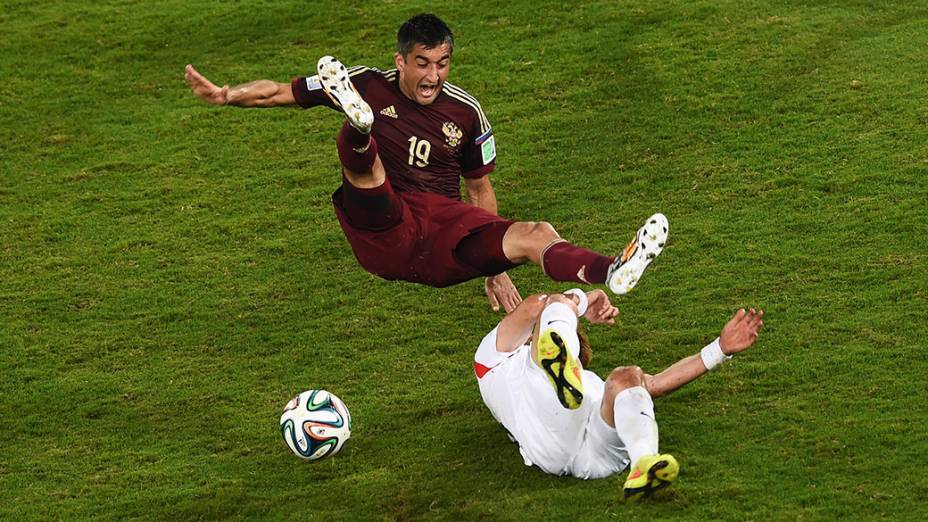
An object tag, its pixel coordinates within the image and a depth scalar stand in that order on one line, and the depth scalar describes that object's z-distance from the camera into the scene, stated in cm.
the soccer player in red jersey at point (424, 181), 1508
